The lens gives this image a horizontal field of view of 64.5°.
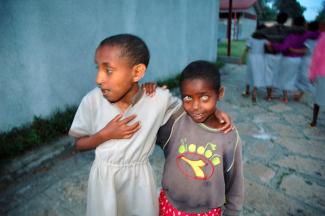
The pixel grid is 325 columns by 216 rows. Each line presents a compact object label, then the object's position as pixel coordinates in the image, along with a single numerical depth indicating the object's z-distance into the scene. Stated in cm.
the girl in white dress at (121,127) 135
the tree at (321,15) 2839
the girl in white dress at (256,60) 616
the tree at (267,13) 3728
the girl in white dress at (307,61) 593
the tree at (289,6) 3212
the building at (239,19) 2652
